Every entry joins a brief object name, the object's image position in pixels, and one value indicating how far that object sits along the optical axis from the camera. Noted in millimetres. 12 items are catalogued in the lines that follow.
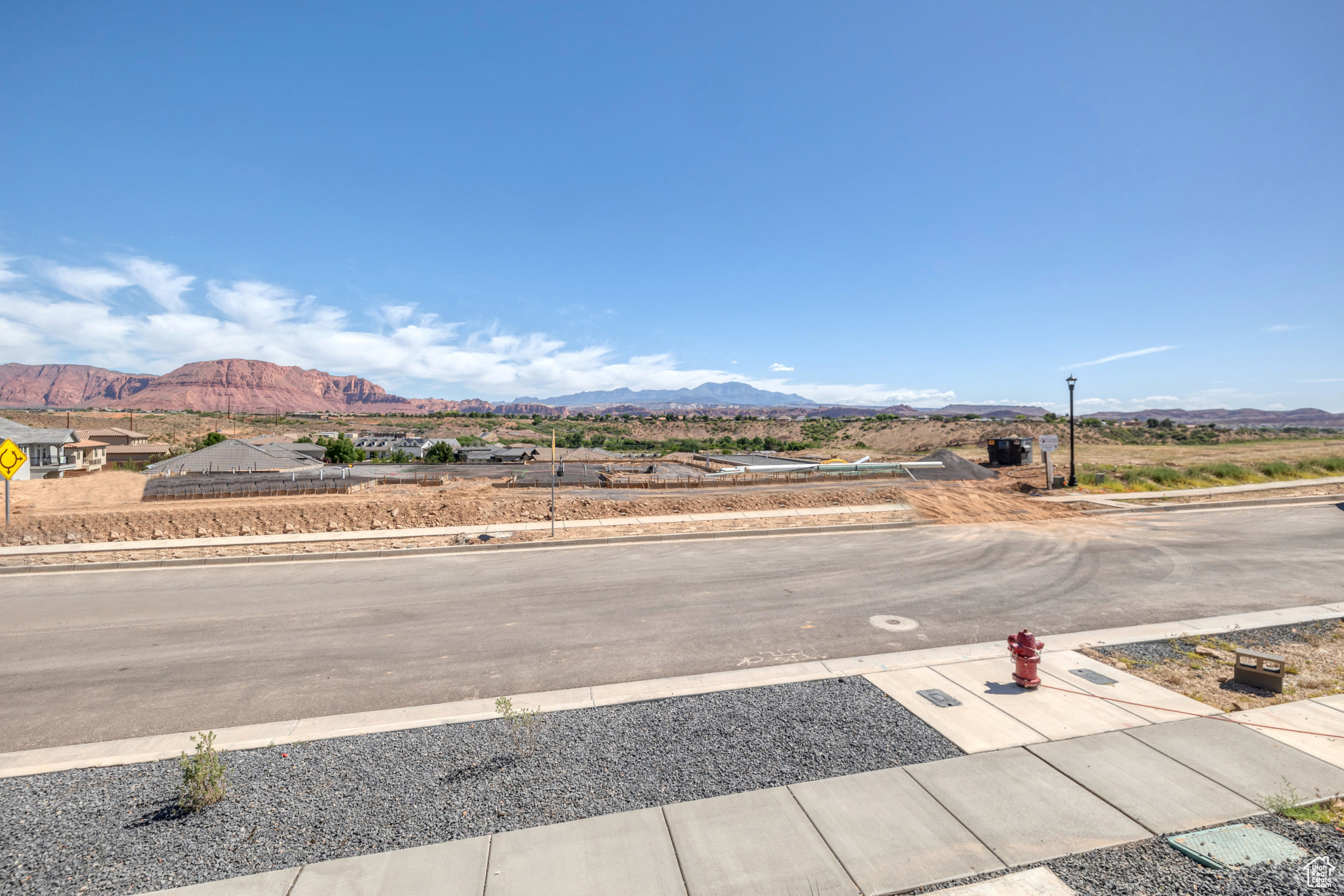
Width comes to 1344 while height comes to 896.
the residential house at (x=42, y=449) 40094
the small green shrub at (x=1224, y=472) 28656
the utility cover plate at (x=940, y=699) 7199
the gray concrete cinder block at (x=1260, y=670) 7258
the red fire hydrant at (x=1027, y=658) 7422
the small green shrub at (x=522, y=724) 6312
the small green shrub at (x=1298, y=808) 4855
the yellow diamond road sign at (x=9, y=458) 18953
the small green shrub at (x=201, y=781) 5289
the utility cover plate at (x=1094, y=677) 7764
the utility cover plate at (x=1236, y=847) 4449
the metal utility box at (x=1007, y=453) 39656
